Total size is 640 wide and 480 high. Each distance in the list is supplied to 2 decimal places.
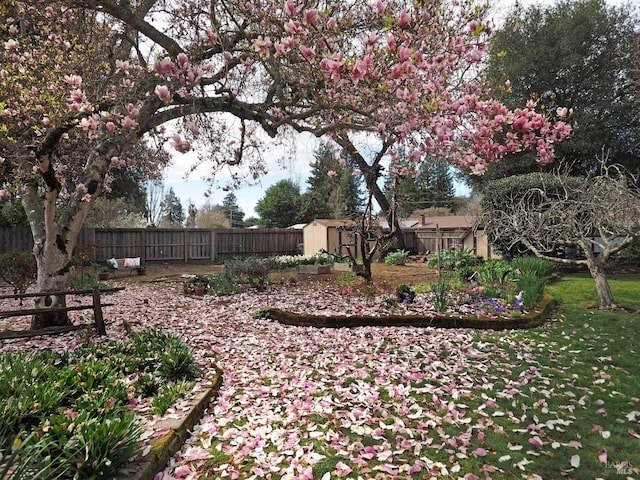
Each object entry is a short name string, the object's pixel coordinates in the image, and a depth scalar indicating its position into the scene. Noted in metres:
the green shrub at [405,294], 6.43
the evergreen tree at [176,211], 41.72
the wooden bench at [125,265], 11.55
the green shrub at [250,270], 8.86
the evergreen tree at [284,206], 27.31
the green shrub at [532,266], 8.16
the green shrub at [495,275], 7.30
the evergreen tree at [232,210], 41.24
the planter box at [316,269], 11.38
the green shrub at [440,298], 5.76
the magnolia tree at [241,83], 3.24
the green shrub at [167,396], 2.67
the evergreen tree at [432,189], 29.92
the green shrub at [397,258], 14.57
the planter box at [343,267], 12.35
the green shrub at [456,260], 11.99
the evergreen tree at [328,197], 27.31
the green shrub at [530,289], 6.00
